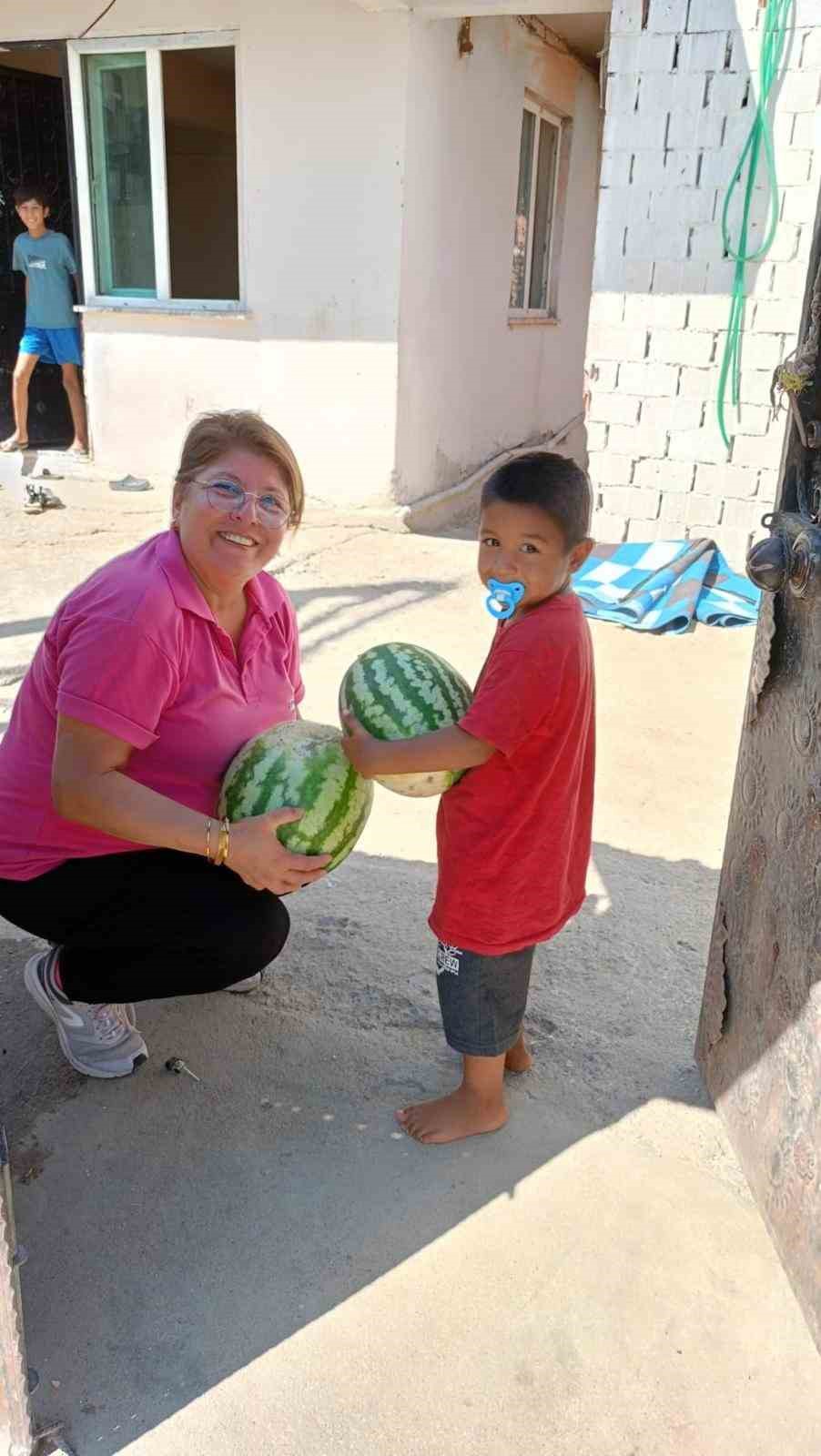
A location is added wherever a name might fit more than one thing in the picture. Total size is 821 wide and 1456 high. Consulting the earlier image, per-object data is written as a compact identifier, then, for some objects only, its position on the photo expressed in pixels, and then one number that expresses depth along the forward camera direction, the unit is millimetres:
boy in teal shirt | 9391
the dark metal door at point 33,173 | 10094
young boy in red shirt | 2172
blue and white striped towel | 6715
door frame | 8977
